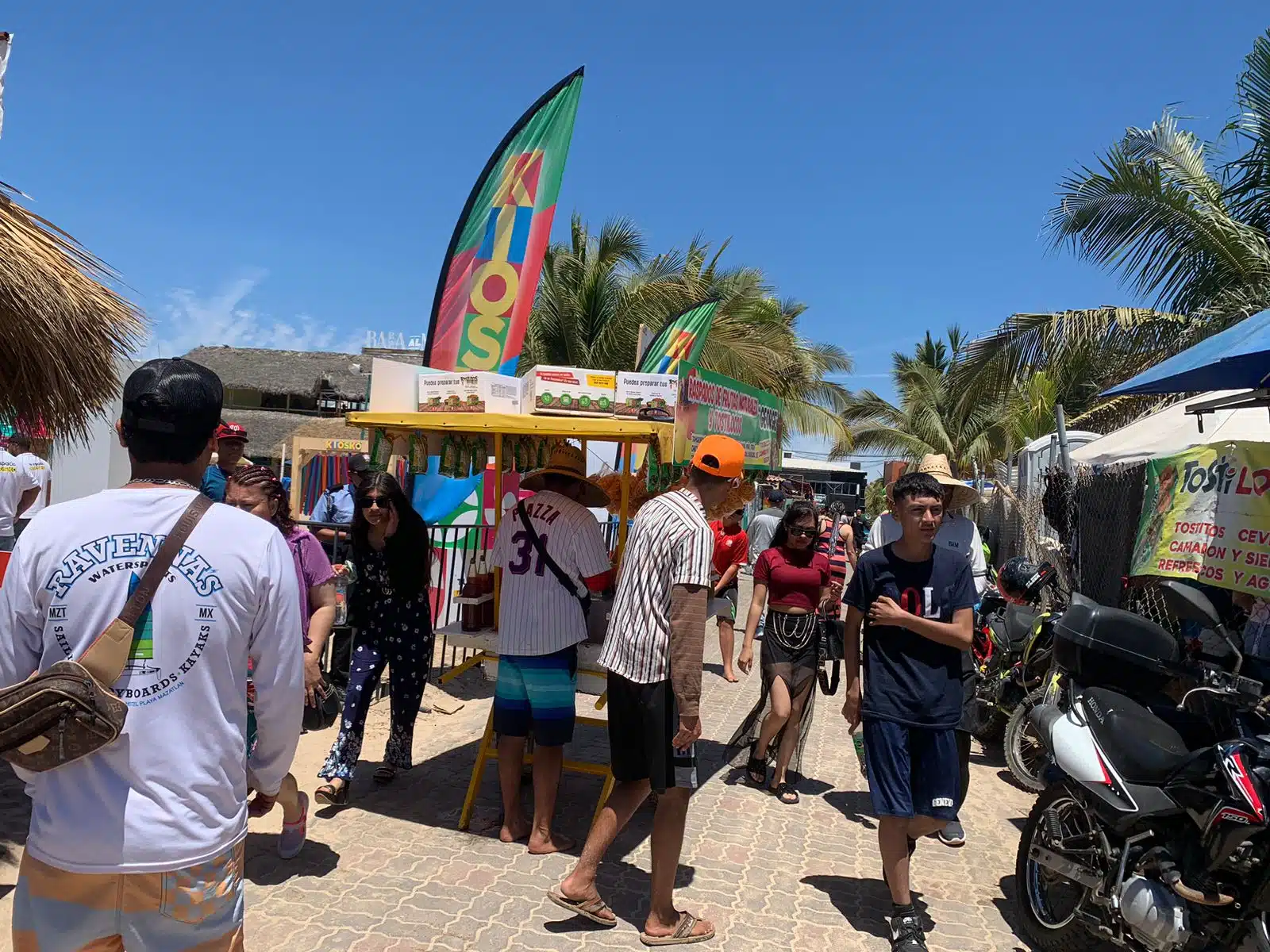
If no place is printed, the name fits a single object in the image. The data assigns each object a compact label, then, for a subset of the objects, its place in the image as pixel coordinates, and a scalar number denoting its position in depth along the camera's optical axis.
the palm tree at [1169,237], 9.73
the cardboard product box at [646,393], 4.64
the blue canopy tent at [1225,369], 4.07
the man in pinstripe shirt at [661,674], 3.47
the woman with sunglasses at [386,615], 4.90
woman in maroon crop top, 5.66
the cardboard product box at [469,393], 4.78
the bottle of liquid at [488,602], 5.35
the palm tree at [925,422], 28.92
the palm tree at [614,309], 17.11
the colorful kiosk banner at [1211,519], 4.64
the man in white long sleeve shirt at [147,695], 1.84
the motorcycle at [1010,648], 6.48
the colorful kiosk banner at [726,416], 4.61
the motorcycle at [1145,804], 3.07
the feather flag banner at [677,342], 11.12
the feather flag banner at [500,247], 7.83
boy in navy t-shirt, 3.71
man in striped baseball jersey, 4.48
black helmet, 7.25
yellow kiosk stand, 4.50
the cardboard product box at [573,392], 4.69
